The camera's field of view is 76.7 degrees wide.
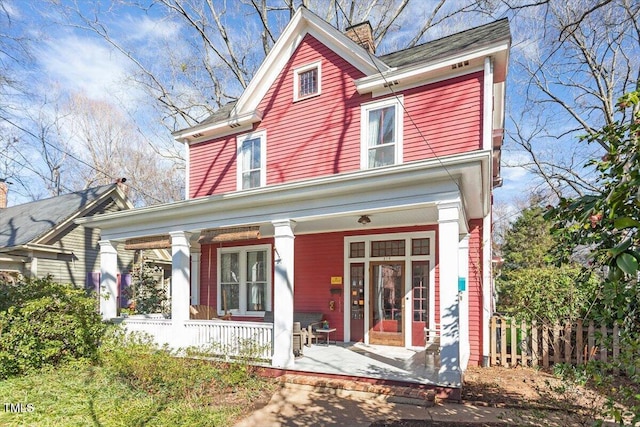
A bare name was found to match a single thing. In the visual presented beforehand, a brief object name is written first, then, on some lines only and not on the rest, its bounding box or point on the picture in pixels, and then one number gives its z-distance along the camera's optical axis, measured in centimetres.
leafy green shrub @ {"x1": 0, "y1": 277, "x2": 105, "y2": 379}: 708
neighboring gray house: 1325
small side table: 908
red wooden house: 667
